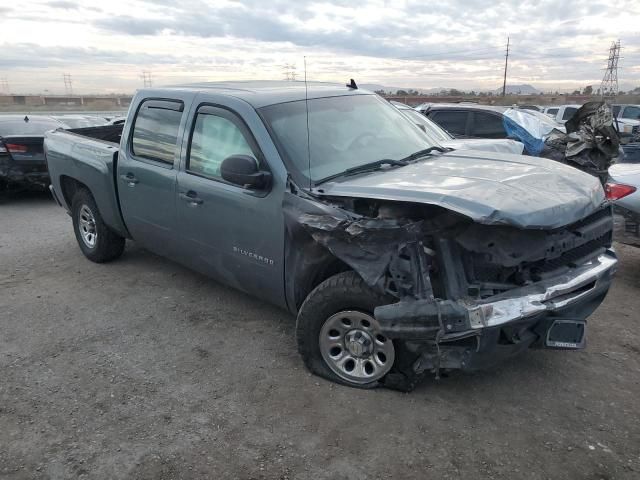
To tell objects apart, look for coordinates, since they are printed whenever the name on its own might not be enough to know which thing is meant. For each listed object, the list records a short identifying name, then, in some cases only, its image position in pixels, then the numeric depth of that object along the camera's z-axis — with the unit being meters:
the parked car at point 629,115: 15.56
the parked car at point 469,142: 6.85
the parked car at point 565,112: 17.27
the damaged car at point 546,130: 8.35
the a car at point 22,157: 9.04
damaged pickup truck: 2.98
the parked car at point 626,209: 4.87
